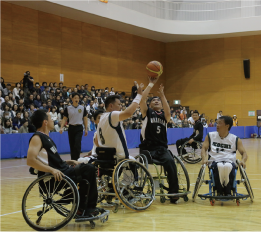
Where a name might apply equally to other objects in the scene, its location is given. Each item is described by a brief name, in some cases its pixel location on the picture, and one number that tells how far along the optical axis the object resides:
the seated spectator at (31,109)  12.43
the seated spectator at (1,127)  10.77
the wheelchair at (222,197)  4.51
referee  7.59
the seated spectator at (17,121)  11.64
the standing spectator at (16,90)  13.30
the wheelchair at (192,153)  9.45
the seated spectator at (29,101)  13.16
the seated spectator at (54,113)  13.05
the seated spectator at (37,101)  13.25
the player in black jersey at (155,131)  4.95
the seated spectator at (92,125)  14.04
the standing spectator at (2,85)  13.28
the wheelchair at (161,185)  4.72
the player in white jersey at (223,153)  4.62
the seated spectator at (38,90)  14.31
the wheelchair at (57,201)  3.41
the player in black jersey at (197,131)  9.22
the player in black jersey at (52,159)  3.57
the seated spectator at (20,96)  13.10
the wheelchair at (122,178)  4.11
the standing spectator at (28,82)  14.34
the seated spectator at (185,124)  17.50
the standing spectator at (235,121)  21.48
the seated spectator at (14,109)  11.95
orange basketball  5.02
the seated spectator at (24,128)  11.20
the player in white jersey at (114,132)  4.23
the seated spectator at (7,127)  11.02
